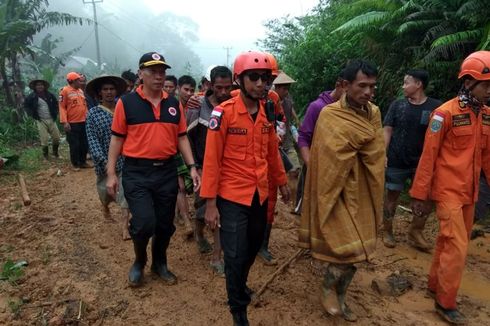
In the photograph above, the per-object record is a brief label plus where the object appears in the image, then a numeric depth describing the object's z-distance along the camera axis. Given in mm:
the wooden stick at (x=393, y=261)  4520
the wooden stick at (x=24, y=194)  5686
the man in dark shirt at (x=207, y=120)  3855
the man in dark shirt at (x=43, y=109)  9555
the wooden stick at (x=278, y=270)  3687
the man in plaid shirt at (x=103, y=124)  4594
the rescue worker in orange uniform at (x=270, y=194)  3354
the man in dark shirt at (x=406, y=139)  4543
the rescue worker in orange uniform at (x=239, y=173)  2932
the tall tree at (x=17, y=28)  11920
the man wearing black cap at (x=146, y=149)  3533
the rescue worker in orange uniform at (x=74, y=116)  8969
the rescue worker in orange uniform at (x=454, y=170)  3309
